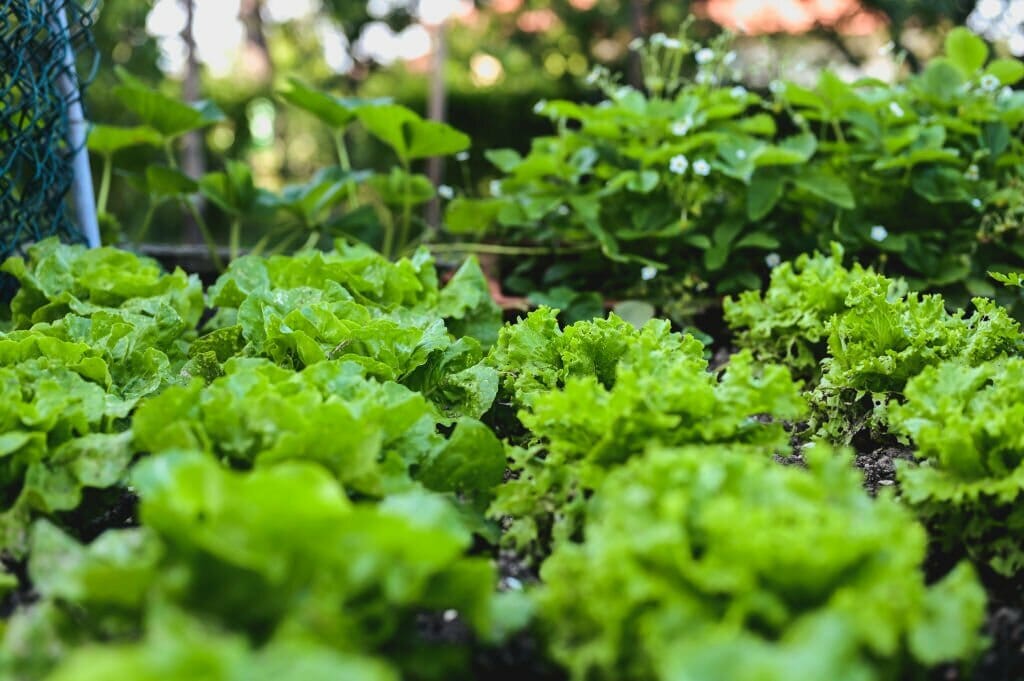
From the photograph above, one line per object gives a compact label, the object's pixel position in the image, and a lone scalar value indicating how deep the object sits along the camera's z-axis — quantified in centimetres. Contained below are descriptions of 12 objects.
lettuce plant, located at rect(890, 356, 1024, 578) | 143
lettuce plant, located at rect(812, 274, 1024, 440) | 168
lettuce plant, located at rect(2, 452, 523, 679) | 92
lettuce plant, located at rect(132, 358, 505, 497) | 135
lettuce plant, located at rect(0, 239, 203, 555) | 145
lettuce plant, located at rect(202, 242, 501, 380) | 165
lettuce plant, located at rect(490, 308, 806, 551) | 142
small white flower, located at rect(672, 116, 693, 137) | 209
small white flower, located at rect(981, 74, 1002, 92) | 214
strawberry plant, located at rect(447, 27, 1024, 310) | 210
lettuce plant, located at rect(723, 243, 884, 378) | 182
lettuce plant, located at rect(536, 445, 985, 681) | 94
